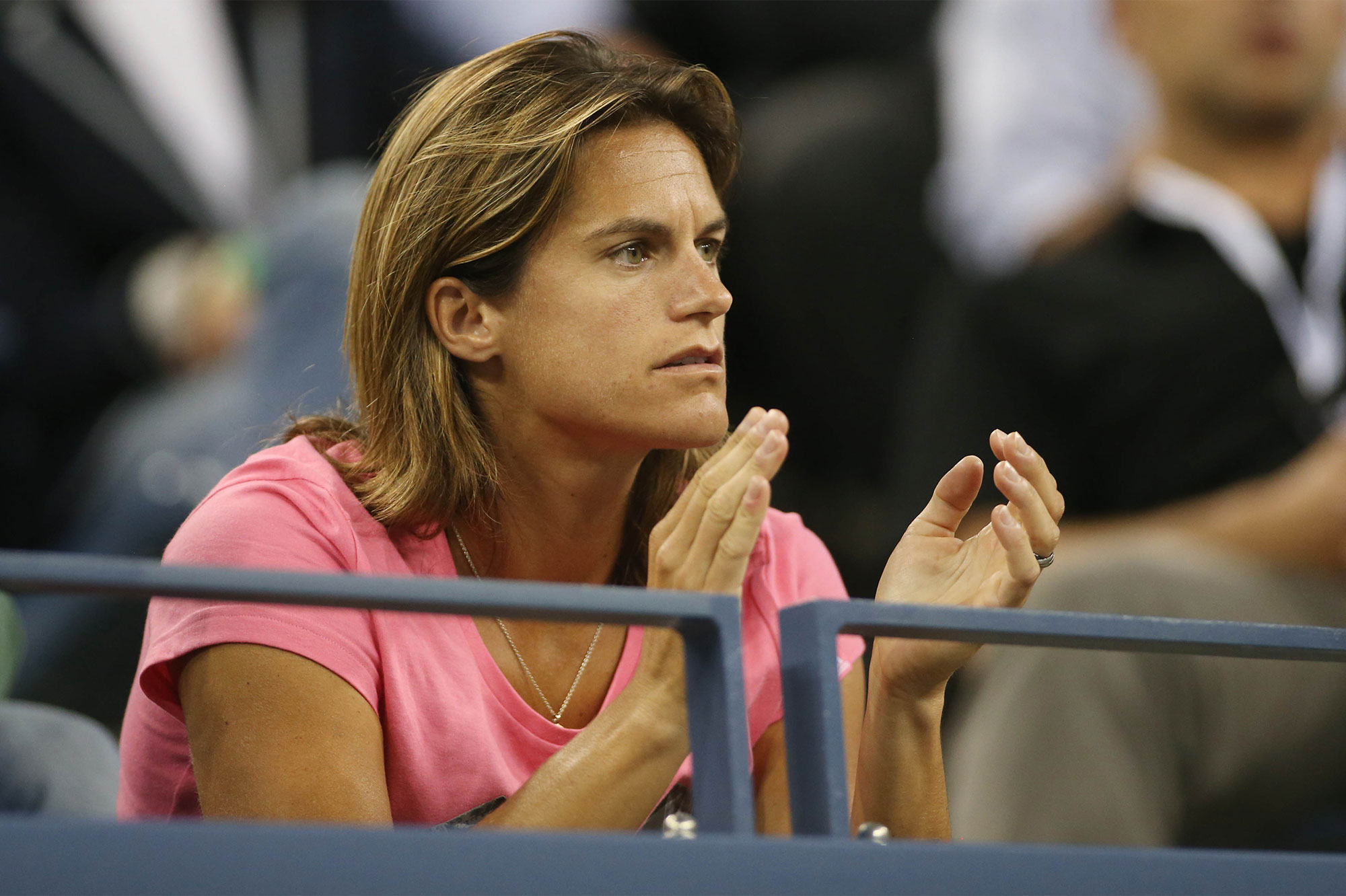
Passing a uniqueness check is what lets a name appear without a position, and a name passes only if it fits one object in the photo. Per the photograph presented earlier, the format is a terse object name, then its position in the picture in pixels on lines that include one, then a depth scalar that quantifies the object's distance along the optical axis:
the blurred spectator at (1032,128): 9.89
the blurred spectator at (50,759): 7.56
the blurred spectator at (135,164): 14.60
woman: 7.43
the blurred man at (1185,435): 8.02
